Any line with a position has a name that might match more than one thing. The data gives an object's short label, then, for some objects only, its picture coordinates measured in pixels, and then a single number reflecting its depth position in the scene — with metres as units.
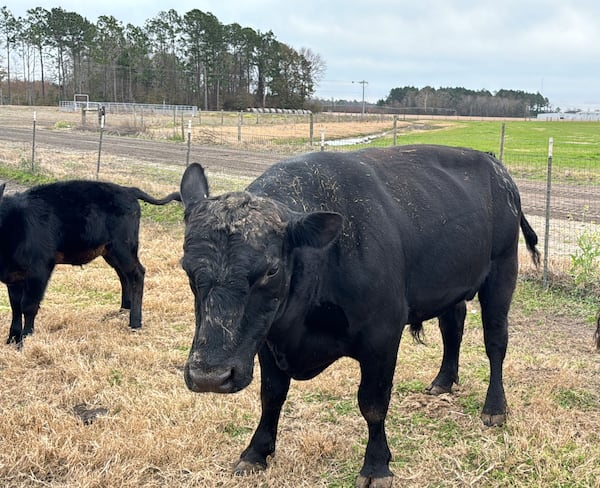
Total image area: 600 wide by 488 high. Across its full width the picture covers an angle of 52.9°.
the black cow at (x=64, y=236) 6.21
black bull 2.66
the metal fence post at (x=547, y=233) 7.61
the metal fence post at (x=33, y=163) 17.11
